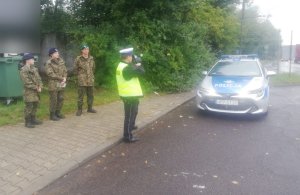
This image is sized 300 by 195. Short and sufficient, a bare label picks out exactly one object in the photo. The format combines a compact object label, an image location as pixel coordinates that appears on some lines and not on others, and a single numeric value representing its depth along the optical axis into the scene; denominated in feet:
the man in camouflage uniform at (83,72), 17.12
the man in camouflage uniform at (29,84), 14.27
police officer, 12.45
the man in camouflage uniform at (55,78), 15.59
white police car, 16.74
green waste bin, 17.79
